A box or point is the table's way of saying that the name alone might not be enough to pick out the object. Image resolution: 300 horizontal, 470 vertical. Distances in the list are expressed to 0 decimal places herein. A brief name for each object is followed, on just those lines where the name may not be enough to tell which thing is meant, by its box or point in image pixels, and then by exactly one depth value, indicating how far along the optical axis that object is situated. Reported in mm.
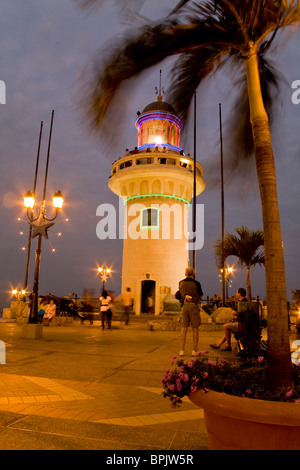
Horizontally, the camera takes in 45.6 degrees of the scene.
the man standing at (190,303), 6957
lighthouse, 23938
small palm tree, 22031
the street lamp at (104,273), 31641
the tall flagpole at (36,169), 24016
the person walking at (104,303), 14047
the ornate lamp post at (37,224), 11059
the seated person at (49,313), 15848
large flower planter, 2107
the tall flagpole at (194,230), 17388
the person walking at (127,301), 15130
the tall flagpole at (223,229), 17272
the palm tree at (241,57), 2771
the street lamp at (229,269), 30155
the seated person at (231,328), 7394
